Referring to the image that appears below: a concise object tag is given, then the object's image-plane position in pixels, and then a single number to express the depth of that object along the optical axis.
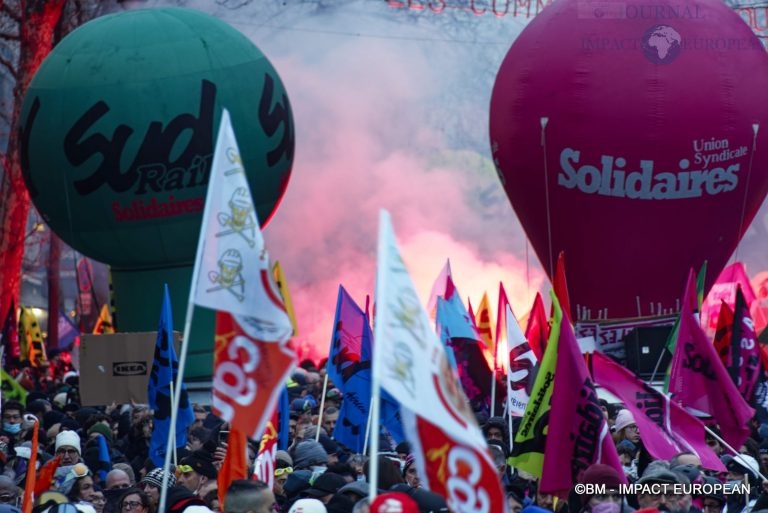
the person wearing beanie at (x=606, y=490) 9.39
